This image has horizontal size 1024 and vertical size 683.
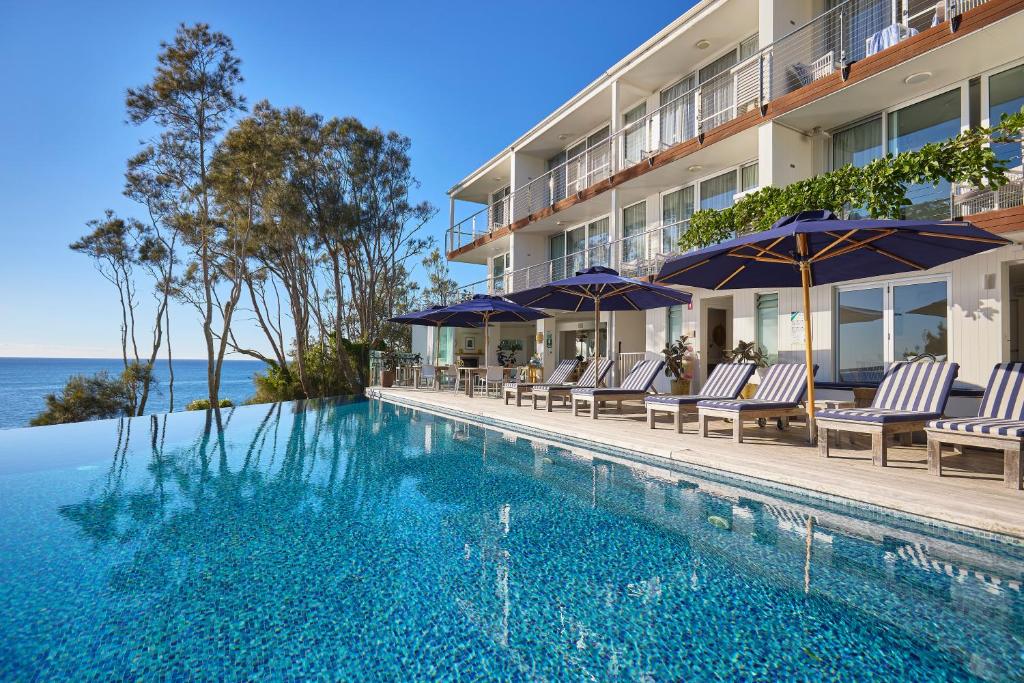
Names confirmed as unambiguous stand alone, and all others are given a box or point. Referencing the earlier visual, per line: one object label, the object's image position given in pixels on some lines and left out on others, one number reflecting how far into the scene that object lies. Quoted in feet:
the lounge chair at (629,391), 30.55
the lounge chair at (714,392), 24.82
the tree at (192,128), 57.67
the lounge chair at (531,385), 37.76
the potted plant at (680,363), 38.75
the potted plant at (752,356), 34.96
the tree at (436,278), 114.83
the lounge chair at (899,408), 17.34
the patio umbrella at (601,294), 31.55
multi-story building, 25.46
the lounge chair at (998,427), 14.23
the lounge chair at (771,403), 21.93
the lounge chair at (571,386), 34.55
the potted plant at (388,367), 63.72
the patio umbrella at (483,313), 43.59
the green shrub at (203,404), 60.59
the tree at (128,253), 73.67
